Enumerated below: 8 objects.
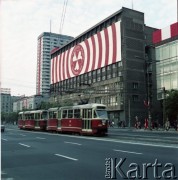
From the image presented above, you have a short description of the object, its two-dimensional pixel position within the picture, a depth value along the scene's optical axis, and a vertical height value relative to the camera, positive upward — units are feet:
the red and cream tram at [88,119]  93.40 -0.81
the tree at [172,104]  136.87 +5.34
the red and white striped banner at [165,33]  178.86 +48.66
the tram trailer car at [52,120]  121.99 -1.38
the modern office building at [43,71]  305.94 +48.25
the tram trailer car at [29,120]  151.64 -1.75
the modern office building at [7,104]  450.30 +19.48
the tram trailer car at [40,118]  138.56 -0.94
